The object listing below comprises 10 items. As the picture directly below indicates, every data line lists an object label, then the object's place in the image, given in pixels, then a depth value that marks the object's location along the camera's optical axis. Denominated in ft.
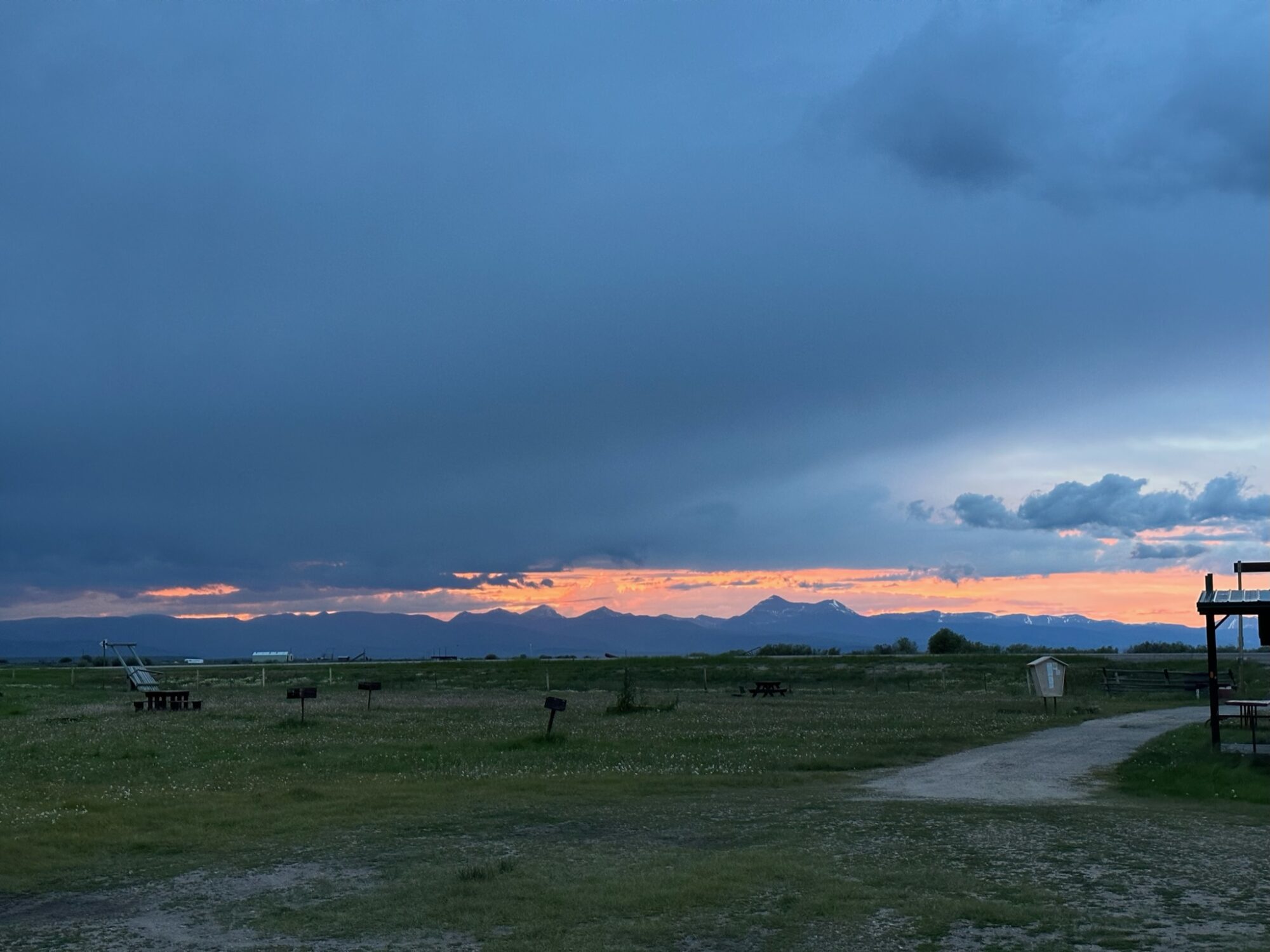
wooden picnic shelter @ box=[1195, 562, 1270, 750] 77.92
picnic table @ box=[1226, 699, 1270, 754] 79.05
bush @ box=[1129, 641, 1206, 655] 313.81
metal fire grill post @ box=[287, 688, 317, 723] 116.25
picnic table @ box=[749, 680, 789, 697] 175.11
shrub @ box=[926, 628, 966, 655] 330.13
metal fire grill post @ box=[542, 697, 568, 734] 90.74
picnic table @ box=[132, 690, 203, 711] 145.07
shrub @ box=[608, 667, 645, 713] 132.05
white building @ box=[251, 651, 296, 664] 535.19
